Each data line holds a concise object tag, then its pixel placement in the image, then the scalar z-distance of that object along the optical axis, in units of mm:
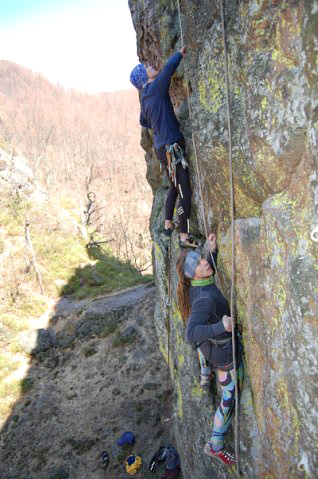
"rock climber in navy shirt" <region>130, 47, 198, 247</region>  4551
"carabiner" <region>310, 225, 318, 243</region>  2410
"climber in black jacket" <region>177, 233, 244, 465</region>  3611
